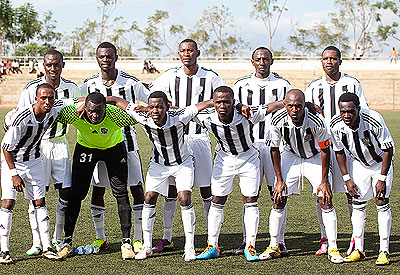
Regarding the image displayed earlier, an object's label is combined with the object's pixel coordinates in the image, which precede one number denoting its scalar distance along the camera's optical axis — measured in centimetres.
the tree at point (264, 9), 6444
